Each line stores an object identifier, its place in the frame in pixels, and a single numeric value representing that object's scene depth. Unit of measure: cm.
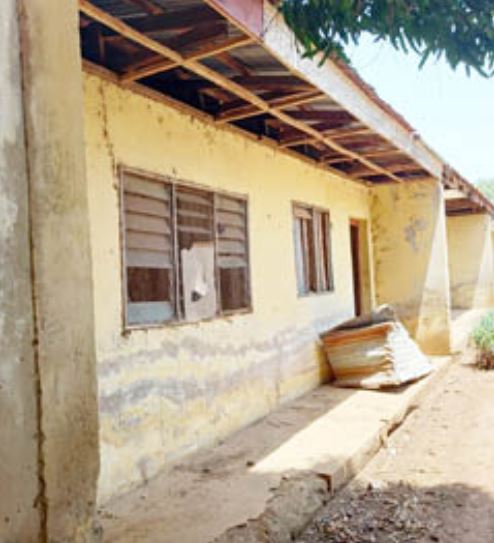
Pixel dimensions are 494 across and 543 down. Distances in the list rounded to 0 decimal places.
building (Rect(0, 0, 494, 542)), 178
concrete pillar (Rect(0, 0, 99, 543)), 170
